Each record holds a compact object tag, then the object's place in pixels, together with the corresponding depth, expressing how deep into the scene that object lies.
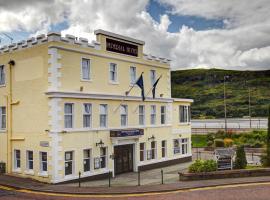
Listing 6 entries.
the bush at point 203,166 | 18.61
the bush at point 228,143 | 31.56
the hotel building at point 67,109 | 18.40
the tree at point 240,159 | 19.22
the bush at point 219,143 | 25.98
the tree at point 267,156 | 19.68
